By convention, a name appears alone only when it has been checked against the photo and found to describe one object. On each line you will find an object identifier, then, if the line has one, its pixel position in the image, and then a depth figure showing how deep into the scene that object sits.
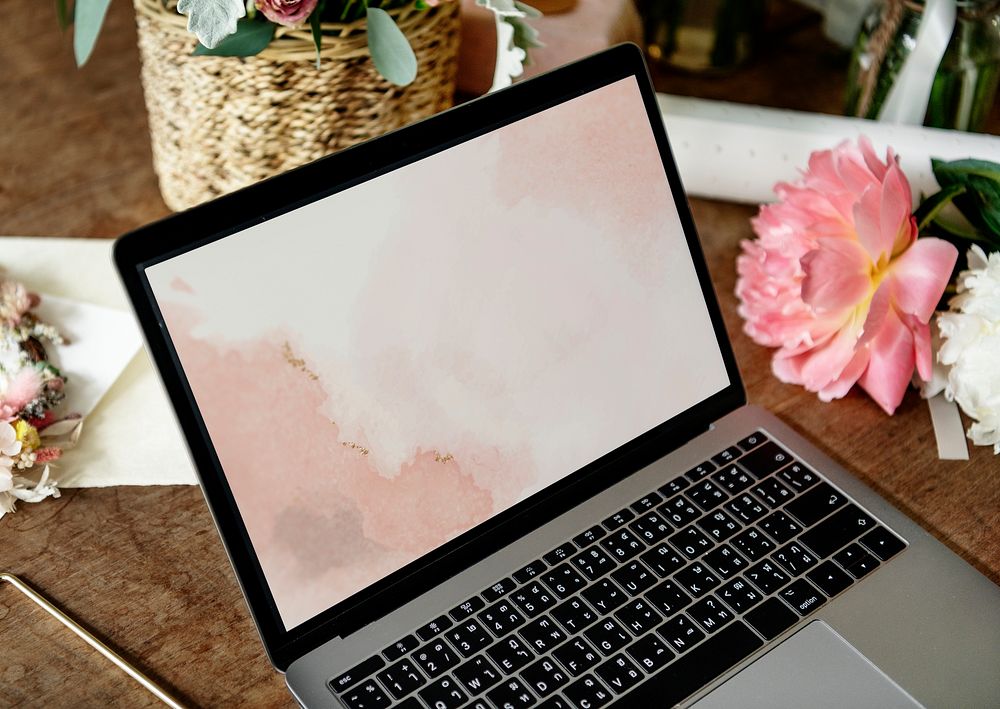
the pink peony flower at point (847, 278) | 0.65
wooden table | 0.56
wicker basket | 0.70
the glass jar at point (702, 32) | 1.00
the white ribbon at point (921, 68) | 0.79
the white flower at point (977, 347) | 0.65
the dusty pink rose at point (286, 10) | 0.60
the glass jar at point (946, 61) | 0.82
